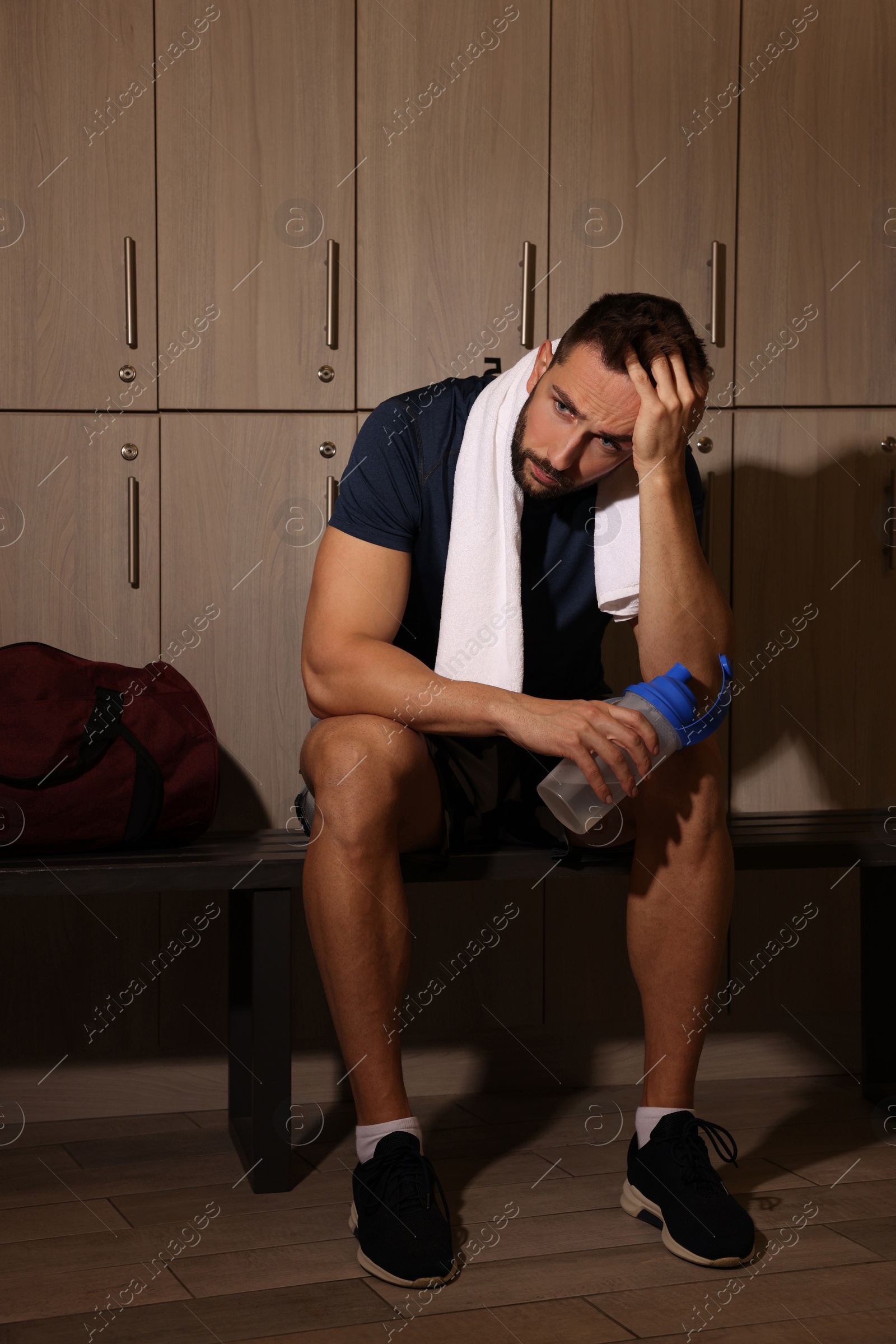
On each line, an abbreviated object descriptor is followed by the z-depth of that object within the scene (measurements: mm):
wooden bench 5086
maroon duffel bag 5105
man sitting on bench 4922
